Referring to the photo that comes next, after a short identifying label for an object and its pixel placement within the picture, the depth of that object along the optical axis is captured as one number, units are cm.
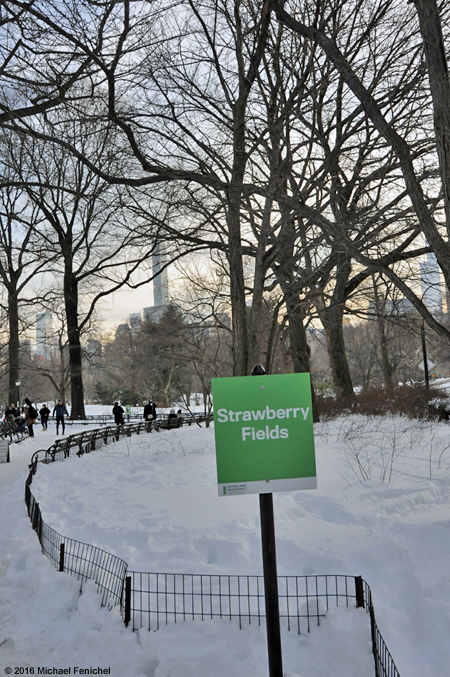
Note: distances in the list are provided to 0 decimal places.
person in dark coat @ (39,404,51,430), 2974
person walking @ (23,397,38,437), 2470
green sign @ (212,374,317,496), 375
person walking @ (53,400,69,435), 2514
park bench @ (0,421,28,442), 2321
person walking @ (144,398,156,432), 2788
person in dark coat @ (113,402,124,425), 2861
